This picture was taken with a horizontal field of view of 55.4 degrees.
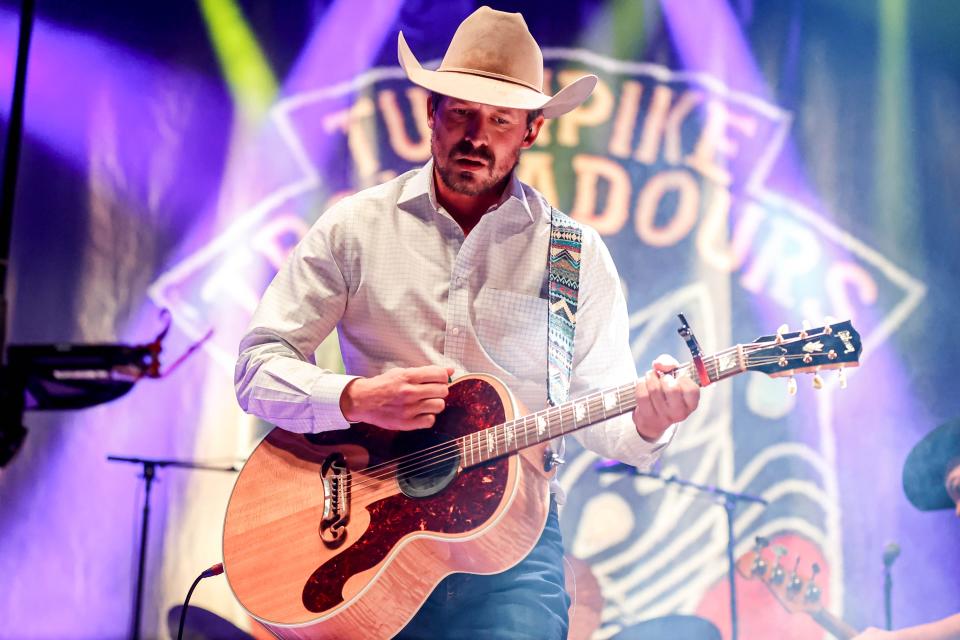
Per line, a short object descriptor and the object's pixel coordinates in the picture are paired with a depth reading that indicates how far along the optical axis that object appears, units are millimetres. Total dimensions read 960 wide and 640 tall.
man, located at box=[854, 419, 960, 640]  5105
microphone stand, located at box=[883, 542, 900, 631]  5094
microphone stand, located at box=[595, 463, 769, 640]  4953
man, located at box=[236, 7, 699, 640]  2750
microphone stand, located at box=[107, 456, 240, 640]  4879
